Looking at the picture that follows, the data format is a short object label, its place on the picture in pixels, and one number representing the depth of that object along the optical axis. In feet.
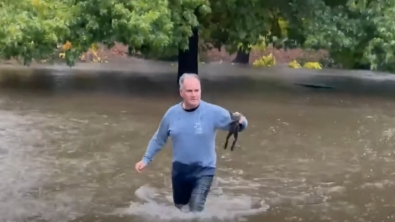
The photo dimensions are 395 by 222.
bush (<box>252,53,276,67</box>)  111.14
